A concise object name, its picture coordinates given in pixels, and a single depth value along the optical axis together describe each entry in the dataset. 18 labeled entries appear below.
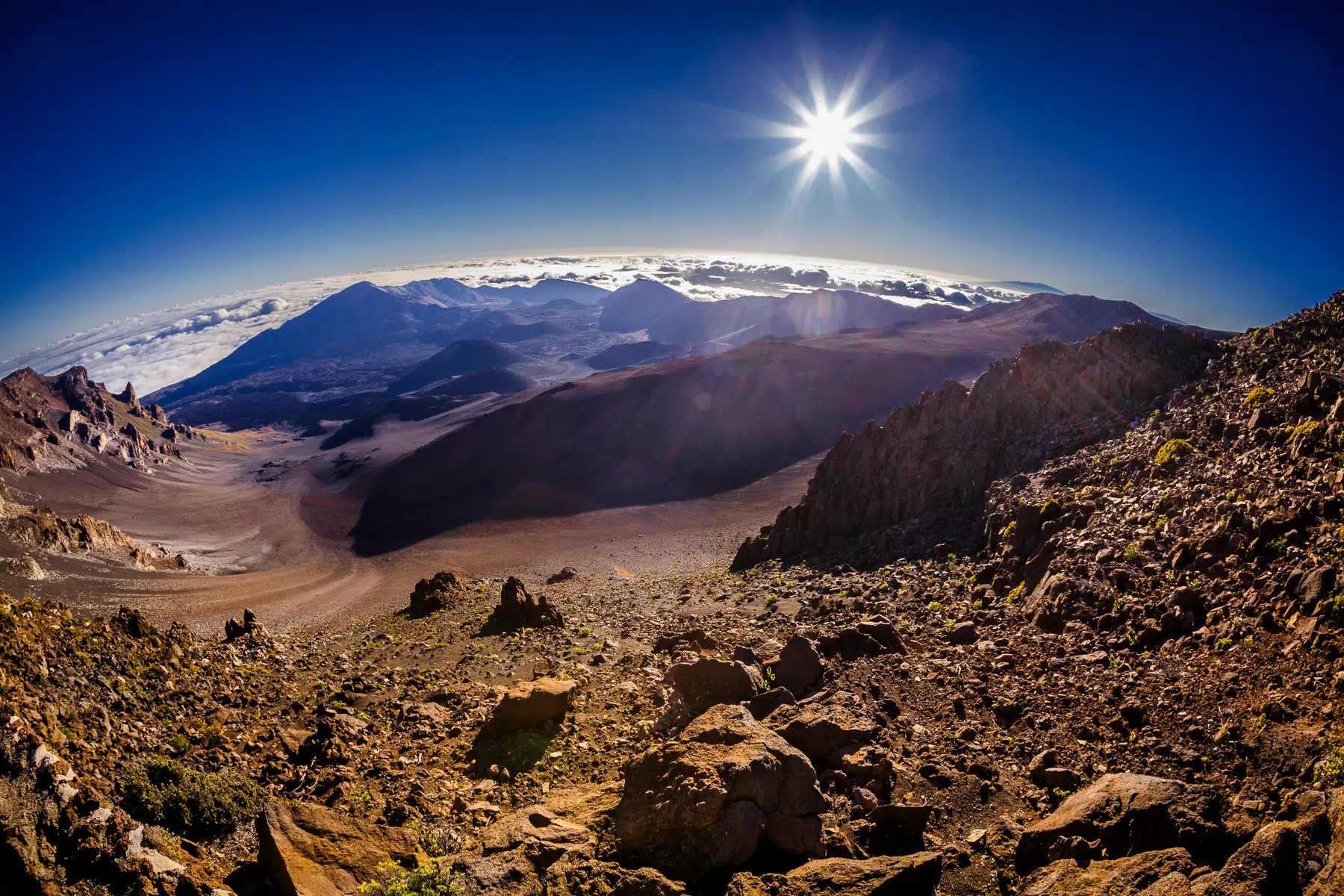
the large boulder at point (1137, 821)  5.54
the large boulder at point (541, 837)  6.47
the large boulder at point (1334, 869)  4.10
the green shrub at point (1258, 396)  14.24
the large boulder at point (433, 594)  25.78
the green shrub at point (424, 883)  5.75
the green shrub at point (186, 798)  7.30
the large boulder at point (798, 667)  11.05
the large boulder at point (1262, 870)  4.39
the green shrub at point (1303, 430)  11.63
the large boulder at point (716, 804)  6.21
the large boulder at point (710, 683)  10.06
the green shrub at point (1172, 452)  15.29
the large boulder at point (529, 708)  10.81
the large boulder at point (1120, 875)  5.00
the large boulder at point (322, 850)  6.34
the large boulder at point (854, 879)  5.66
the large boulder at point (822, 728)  8.36
